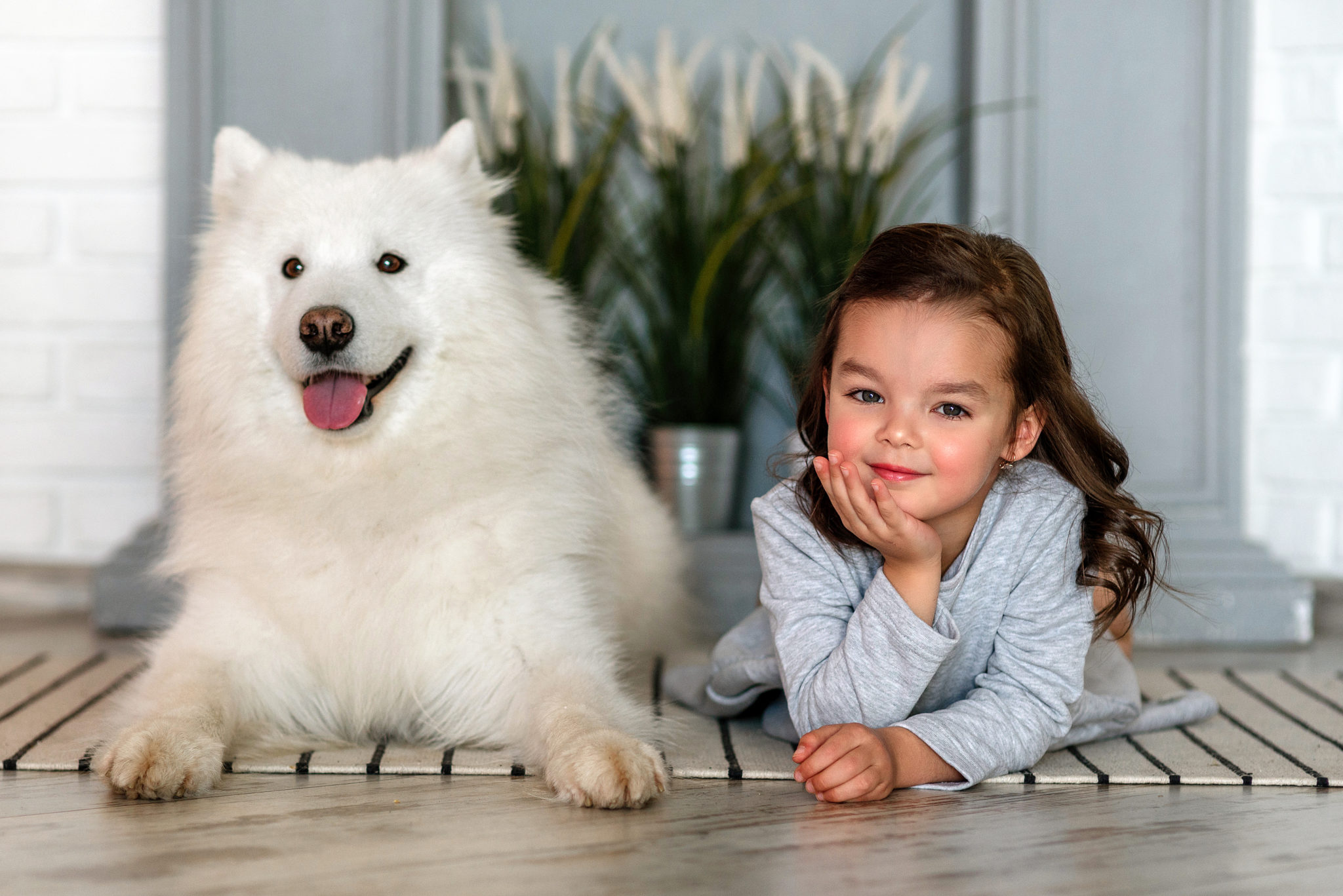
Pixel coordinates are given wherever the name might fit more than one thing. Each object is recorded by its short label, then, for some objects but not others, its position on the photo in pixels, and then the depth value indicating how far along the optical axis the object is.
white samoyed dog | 1.76
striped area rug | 1.66
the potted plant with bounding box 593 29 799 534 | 2.99
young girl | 1.49
